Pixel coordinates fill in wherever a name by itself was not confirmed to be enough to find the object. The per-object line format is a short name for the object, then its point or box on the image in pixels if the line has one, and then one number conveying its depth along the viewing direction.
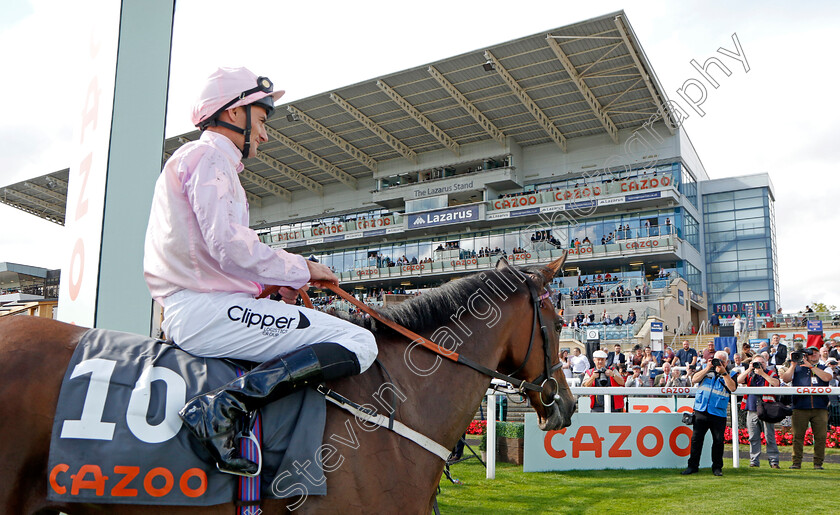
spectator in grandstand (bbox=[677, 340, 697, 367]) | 13.80
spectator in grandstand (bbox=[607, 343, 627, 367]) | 13.85
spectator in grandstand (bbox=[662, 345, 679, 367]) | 13.01
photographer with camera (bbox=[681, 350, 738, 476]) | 7.74
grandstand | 30.16
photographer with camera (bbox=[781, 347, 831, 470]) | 8.20
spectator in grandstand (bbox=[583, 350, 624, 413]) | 9.95
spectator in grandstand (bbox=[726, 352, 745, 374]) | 10.13
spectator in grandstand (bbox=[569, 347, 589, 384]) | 12.28
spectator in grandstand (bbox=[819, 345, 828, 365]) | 10.56
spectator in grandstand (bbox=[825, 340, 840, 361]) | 11.31
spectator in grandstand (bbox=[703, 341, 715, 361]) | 10.36
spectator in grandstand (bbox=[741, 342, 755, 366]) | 10.60
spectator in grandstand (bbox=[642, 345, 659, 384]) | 12.20
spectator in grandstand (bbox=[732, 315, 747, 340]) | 25.81
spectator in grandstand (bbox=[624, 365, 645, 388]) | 11.14
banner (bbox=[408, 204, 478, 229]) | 38.00
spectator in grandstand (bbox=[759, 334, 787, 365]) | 12.53
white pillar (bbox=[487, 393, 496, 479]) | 7.27
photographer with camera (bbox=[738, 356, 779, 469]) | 8.40
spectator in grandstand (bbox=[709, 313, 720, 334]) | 35.09
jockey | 1.89
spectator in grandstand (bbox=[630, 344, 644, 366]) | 13.81
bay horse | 1.73
